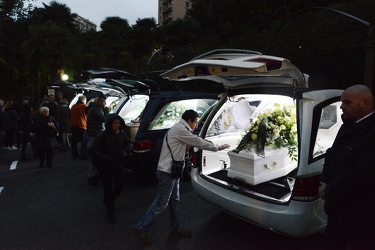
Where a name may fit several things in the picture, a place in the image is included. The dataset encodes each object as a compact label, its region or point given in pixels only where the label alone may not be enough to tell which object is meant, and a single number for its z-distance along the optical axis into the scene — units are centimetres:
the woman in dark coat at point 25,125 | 859
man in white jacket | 363
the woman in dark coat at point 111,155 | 431
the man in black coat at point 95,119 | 659
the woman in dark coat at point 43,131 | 725
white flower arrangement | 439
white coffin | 406
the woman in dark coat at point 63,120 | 936
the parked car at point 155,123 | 545
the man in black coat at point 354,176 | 228
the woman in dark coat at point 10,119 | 956
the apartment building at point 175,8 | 8112
